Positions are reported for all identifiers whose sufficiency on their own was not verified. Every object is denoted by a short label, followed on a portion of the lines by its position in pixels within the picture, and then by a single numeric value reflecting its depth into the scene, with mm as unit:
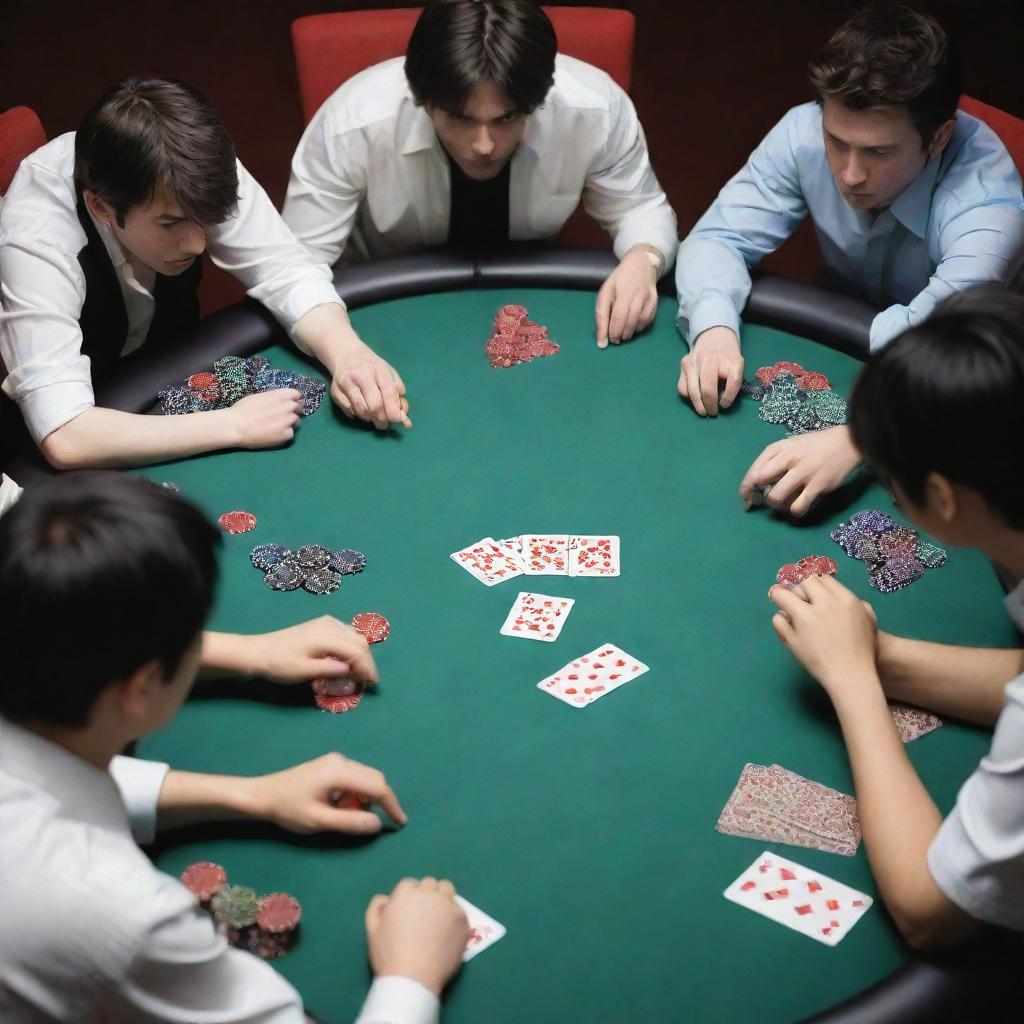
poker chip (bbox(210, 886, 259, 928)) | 1362
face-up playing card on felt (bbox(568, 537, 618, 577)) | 1936
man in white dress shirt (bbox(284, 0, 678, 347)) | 2627
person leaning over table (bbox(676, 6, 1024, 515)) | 2377
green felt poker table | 1350
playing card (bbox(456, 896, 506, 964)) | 1366
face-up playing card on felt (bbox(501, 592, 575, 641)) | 1812
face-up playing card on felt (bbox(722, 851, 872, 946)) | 1383
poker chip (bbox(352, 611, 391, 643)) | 1804
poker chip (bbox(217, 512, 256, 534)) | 2045
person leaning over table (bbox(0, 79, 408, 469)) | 2213
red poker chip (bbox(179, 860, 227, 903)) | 1403
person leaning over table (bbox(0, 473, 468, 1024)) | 1139
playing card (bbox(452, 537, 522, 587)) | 1927
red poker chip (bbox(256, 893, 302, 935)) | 1354
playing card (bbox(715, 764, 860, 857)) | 1484
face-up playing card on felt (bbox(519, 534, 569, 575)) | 1934
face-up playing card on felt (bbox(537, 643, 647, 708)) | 1696
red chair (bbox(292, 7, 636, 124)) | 3340
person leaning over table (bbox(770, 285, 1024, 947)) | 1315
